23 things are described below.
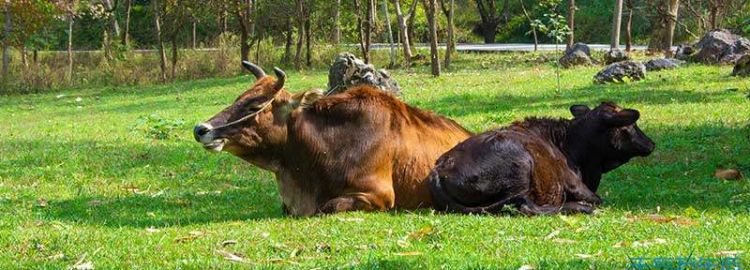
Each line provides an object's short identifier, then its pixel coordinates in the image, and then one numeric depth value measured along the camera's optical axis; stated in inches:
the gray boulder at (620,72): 965.8
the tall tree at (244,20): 1521.9
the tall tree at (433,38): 1200.2
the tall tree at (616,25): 1397.6
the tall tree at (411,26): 1641.7
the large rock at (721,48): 1128.2
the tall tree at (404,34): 1487.5
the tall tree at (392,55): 1535.8
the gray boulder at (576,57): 1269.7
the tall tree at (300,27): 1555.1
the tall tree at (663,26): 1380.4
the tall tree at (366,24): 1445.6
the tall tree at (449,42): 1402.6
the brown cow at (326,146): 401.1
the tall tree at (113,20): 1965.7
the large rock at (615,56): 1259.2
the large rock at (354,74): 876.6
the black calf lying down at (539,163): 388.5
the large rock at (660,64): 1089.4
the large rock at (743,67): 949.2
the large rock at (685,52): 1199.1
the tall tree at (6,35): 1530.6
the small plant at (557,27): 988.6
